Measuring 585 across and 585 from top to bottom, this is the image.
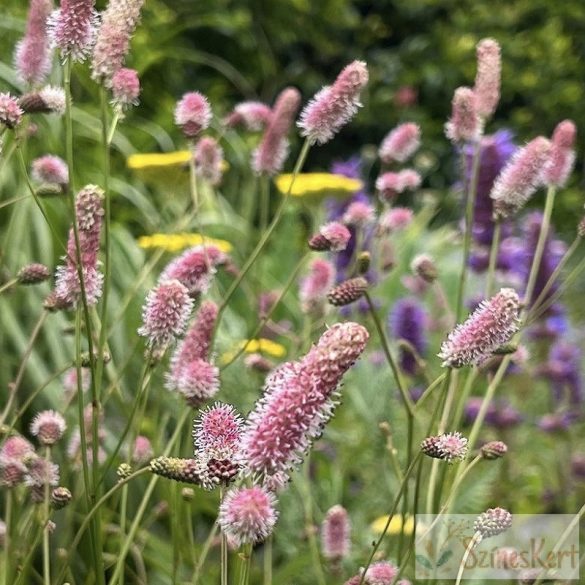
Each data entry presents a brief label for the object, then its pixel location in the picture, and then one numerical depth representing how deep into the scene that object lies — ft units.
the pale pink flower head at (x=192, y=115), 3.48
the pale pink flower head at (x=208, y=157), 3.86
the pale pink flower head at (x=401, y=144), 4.05
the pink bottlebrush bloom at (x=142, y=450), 3.45
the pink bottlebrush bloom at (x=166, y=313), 3.01
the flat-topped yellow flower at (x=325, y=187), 5.28
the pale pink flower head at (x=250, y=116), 4.15
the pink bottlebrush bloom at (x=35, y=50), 3.44
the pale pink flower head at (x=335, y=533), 3.34
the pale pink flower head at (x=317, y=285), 3.85
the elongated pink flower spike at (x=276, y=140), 3.74
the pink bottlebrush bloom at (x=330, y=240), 3.39
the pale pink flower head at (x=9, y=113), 3.06
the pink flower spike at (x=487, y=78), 3.59
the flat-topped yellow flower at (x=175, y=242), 4.62
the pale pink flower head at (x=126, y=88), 3.14
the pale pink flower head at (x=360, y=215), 4.09
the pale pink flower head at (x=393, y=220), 4.30
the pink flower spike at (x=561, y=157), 3.74
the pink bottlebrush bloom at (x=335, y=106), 3.24
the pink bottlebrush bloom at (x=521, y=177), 3.52
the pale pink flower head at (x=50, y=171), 3.61
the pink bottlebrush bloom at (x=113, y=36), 3.02
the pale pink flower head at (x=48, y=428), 3.24
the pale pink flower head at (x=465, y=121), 3.62
